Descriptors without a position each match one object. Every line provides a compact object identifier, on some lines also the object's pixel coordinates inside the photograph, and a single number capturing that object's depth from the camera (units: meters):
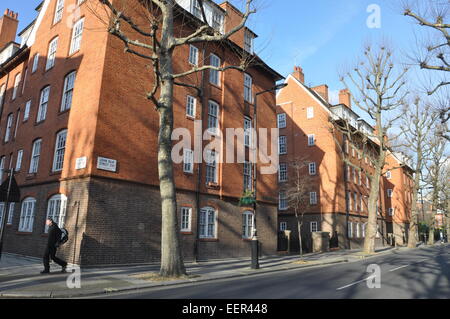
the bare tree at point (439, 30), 11.78
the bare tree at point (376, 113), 26.22
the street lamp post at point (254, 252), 14.67
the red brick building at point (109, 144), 14.38
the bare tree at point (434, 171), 37.12
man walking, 11.19
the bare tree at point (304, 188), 33.97
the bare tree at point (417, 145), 32.78
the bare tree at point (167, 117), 11.05
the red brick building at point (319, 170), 34.03
